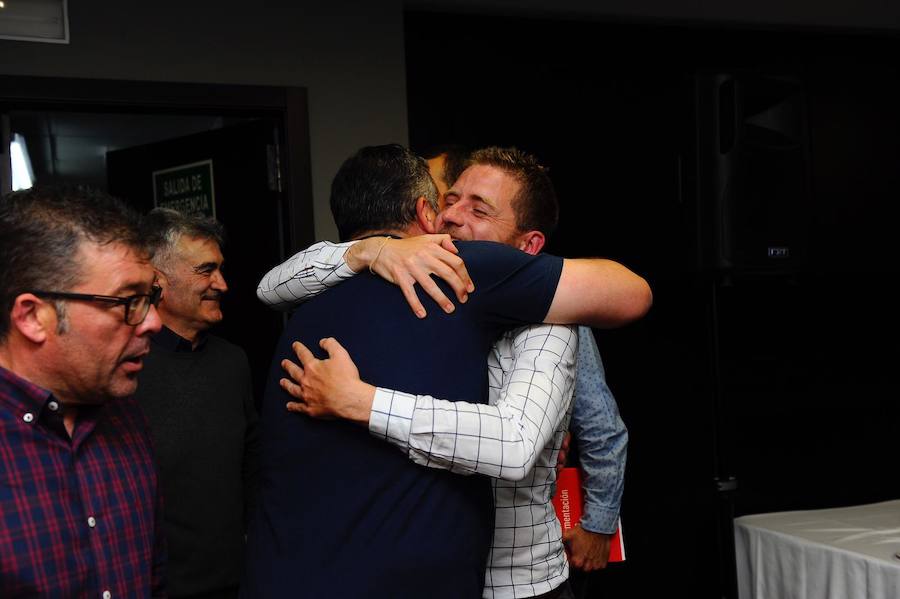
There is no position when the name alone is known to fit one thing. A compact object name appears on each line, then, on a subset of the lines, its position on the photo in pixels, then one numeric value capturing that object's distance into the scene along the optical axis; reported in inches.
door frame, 122.0
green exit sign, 143.6
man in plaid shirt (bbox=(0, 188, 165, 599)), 45.1
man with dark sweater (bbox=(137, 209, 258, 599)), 82.5
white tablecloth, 94.7
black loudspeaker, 122.9
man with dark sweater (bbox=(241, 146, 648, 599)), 47.6
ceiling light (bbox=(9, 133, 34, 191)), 263.4
